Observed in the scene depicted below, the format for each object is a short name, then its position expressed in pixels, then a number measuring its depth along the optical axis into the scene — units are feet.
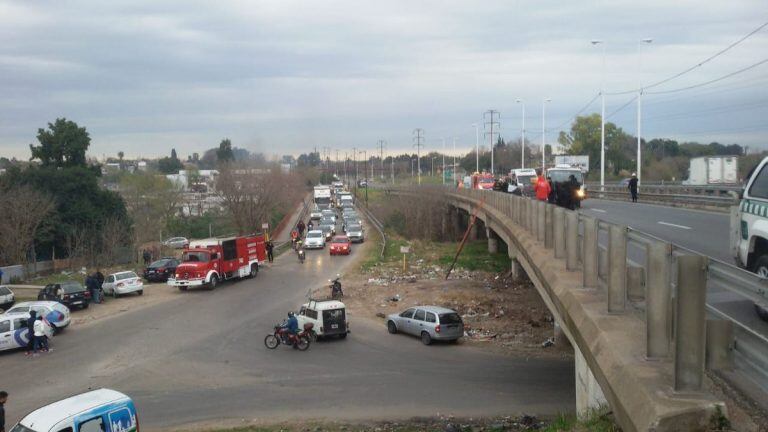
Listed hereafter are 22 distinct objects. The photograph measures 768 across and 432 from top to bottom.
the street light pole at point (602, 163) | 164.86
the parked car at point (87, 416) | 36.63
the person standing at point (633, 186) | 116.26
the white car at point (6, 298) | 99.50
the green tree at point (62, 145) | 175.73
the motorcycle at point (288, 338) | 75.72
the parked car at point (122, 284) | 111.86
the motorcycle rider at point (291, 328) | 75.82
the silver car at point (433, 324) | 77.95
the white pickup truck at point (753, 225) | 28.89
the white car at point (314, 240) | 181.68
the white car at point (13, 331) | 74.02
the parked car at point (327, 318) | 79.36
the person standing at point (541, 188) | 74.90
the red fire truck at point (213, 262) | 114.62
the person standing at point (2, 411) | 44.55
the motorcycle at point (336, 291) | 106.01
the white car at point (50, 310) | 82.12
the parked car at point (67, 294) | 99.35
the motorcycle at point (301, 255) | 154.10
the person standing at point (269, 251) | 154.89
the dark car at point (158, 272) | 132.26
